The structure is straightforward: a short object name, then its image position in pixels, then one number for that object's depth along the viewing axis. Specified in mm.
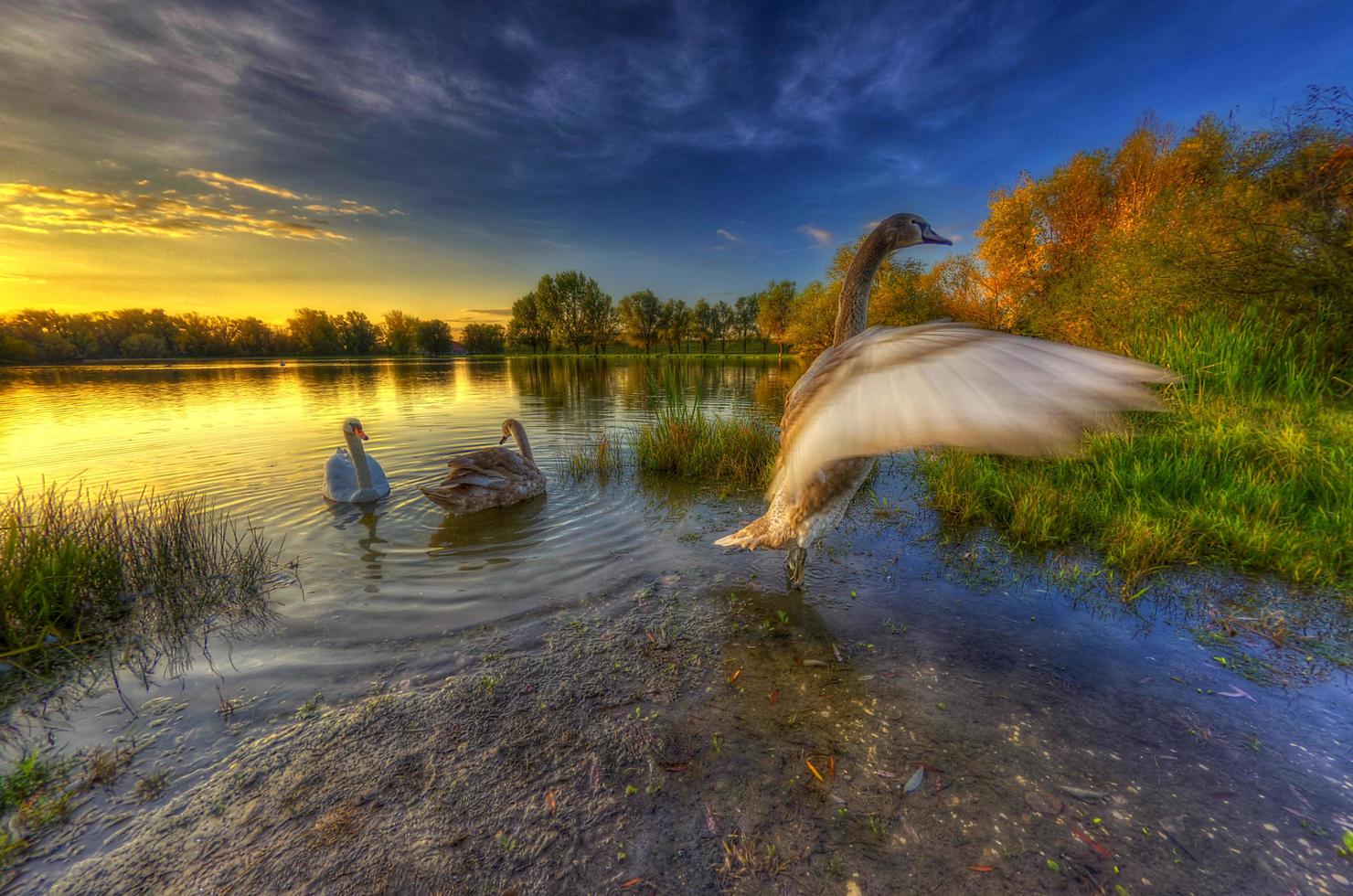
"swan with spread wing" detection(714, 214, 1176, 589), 1377
